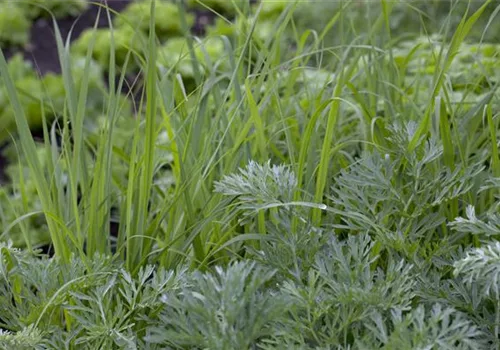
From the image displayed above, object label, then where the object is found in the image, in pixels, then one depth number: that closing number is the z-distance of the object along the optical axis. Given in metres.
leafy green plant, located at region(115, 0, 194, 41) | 5.15
